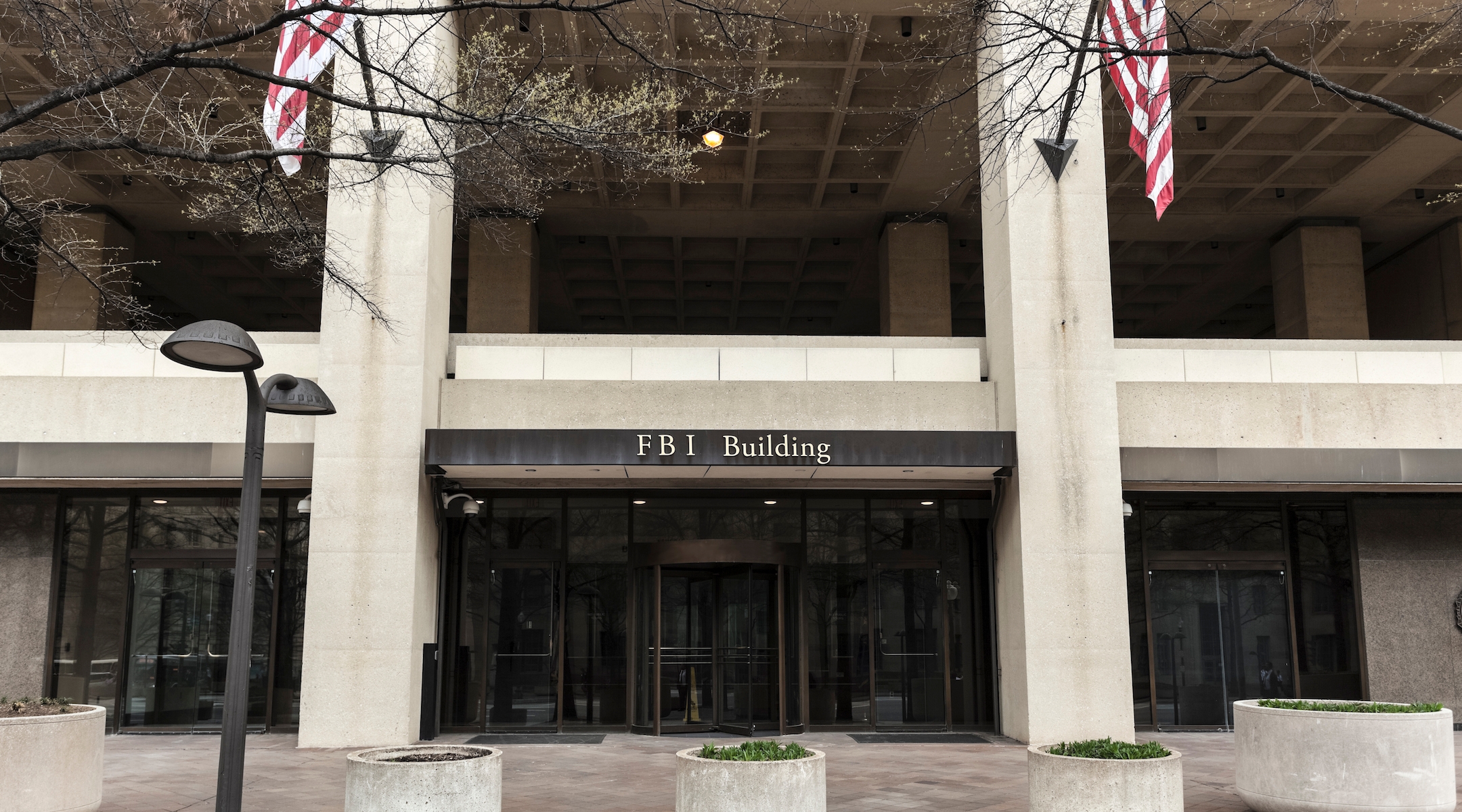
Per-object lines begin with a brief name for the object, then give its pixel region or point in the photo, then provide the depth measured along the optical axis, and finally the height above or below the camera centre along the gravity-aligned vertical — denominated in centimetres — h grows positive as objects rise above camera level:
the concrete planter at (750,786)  818 -125
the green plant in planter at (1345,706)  946 -83
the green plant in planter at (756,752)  848 -106
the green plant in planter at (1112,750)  866 -107
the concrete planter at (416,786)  824 -125
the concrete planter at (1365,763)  898 -121
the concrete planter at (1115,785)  831 -127
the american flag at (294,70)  1188 +583
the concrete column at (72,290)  1998 +547
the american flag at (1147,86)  1171 +569
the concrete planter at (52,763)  854 -114
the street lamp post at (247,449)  804 +121
